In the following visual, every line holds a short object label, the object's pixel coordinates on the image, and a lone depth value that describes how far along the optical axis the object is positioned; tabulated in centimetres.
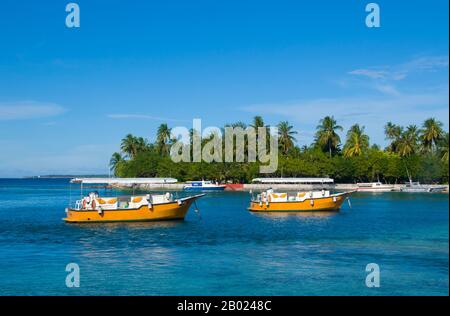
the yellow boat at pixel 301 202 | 6331
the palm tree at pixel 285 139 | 13062
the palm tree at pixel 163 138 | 14650
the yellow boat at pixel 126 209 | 5056
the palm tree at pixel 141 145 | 15762
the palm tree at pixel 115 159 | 17554
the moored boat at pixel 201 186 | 12631
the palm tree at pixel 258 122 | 12706
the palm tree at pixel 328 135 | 12775
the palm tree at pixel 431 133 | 11325
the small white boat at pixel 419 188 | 10856
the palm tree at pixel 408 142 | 11900
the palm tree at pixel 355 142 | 12600
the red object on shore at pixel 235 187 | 12774
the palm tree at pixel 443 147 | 10558
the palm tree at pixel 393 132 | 12419
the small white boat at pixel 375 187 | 11469
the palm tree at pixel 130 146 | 15712
